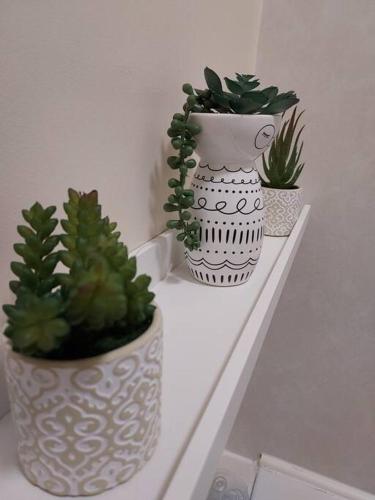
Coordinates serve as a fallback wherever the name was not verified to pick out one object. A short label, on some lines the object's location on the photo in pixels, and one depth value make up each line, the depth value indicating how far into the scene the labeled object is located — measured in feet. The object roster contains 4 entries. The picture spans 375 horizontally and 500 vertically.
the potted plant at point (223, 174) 1.27
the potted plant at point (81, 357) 0.50
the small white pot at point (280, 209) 2.07
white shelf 0.66
